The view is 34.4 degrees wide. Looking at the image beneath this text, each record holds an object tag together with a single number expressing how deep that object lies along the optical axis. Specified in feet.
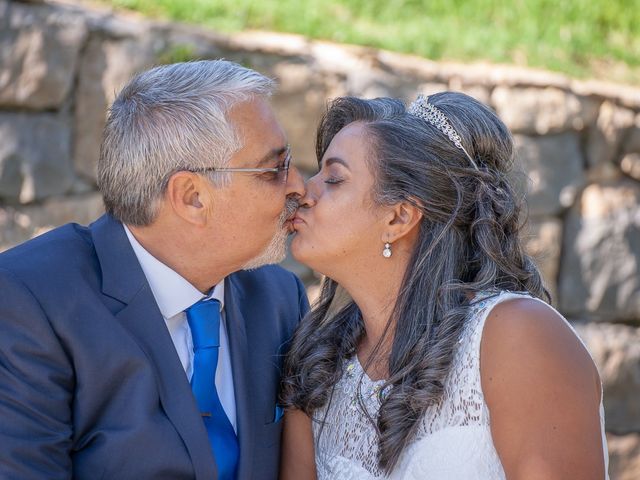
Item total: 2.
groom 8.86
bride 8.92
